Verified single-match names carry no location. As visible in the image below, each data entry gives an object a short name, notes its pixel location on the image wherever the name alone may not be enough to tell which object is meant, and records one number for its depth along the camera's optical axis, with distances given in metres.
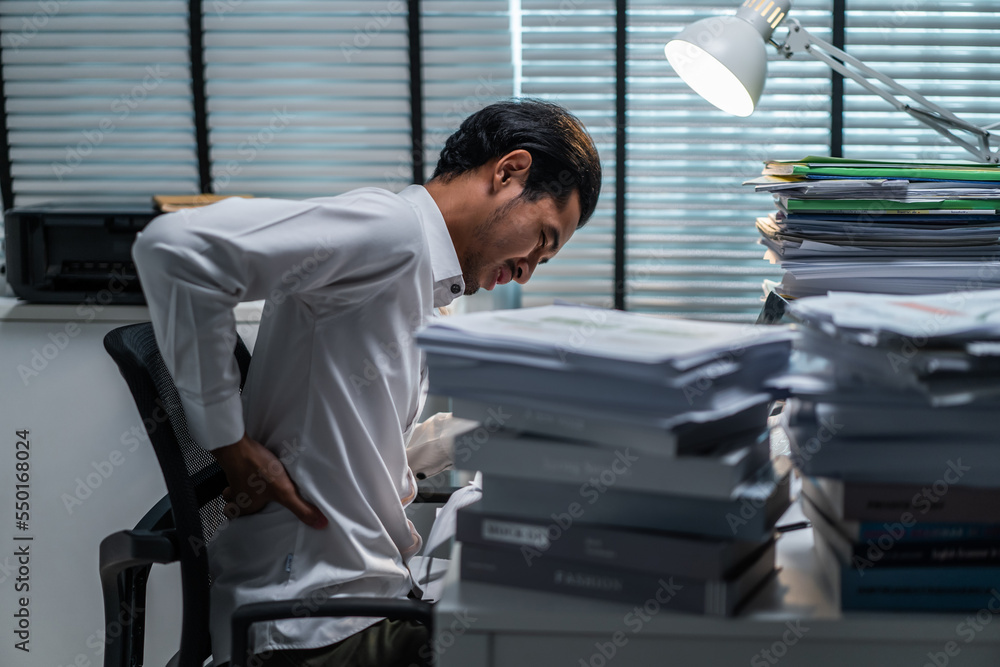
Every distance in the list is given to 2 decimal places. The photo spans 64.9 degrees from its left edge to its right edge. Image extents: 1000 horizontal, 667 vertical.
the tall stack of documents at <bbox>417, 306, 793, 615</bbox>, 0.64
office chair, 0.95
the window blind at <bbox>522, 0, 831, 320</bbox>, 2.47
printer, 2.07
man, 1.00
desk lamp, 1.39
